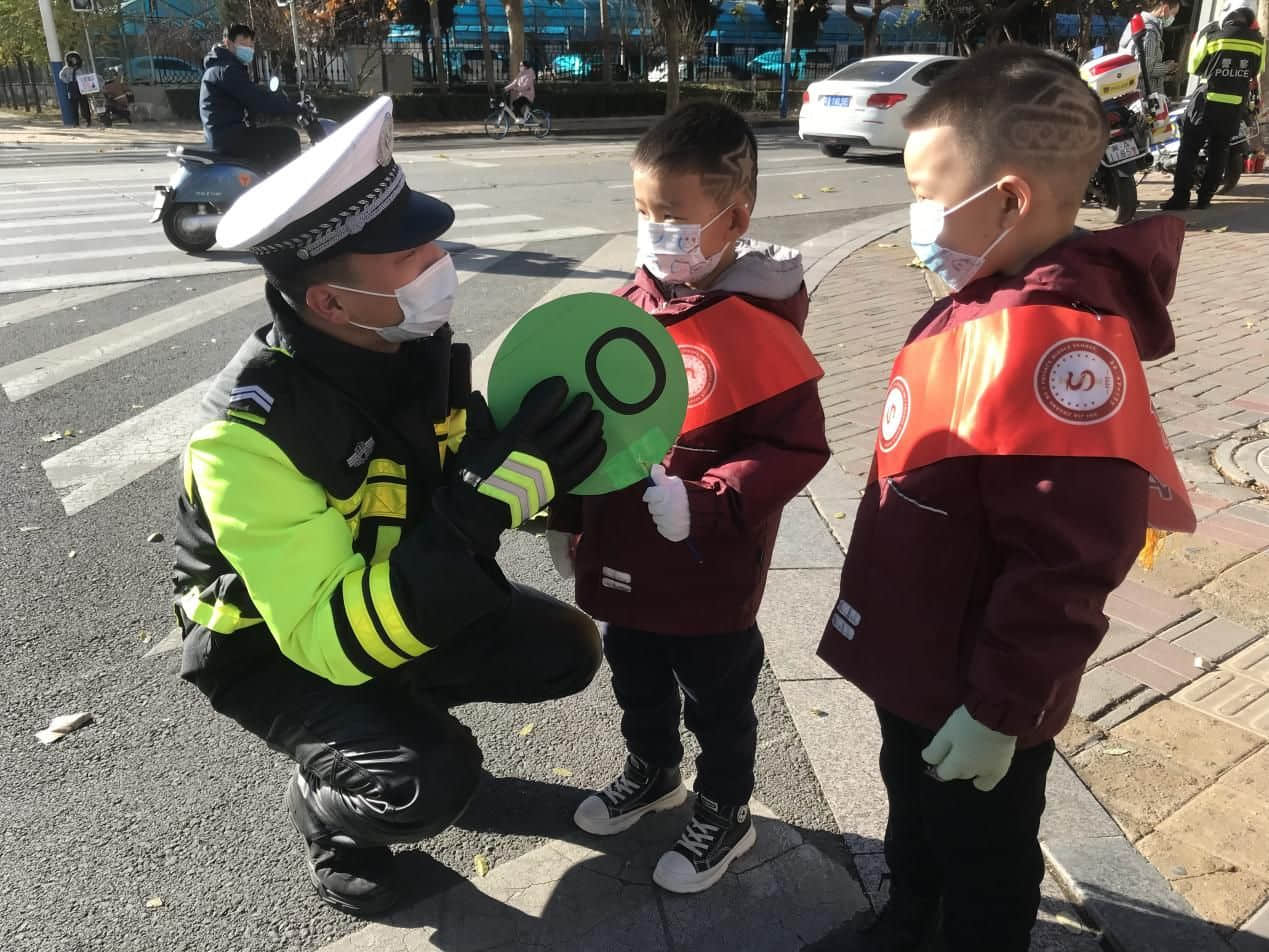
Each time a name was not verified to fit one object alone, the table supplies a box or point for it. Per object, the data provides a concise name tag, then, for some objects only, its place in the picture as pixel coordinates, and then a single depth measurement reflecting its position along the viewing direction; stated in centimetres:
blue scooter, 832
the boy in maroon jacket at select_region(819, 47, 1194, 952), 137
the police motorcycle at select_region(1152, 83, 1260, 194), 998
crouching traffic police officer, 175
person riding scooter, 814
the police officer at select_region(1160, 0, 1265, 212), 930
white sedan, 1318
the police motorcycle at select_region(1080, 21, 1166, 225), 860
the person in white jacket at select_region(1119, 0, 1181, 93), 993
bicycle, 2161
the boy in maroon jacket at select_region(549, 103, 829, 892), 188
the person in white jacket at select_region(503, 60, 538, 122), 2150
